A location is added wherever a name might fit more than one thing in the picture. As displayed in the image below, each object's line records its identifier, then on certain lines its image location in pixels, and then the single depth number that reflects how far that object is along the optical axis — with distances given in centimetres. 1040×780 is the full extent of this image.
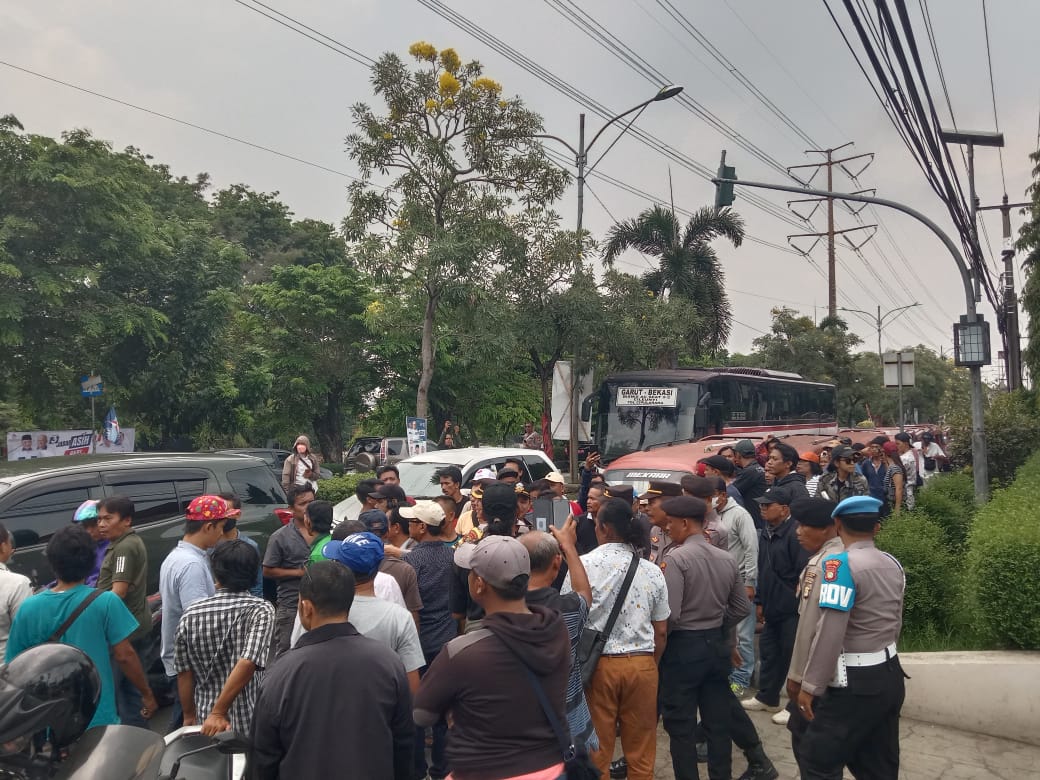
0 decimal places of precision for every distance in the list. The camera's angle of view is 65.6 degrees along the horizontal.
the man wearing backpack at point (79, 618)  369
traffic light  1323
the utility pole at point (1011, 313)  2564
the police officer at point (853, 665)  362
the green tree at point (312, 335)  2677
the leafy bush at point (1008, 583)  565
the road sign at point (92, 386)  1567
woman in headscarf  1065
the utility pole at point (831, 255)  4138
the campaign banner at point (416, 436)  1730
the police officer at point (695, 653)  446
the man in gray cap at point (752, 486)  781
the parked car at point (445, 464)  1038
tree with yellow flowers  1734
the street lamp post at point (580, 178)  1797
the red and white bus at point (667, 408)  1755
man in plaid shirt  365
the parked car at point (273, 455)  2066
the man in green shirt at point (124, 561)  484
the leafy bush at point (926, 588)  688
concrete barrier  549
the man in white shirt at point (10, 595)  398
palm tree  2728
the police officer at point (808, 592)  382
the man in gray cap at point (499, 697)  273
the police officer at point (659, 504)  511
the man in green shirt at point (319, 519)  554
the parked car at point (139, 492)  589
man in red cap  458
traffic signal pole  1192
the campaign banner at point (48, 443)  1662
